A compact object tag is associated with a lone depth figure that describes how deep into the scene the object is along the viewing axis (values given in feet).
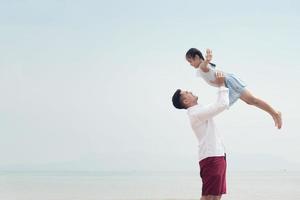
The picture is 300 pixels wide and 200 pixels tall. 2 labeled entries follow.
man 13.01
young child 14.51
